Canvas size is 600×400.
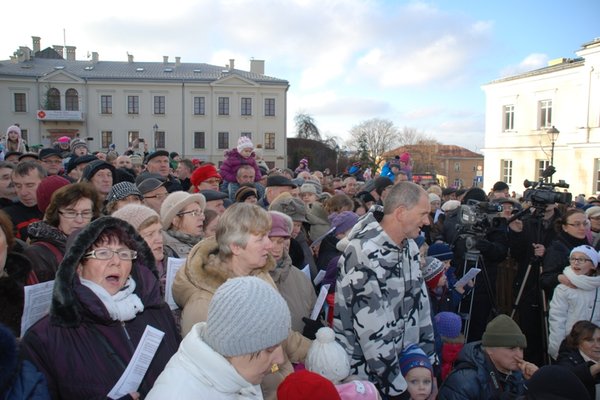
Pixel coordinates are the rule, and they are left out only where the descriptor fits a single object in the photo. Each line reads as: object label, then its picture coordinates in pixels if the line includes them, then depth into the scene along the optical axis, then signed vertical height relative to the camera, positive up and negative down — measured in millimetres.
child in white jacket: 5148 -1399
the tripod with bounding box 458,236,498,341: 5602 -1232
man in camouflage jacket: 3230 -866
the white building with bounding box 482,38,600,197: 28812 +3265
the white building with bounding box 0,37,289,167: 46625 +6188
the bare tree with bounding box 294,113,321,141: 52625 +4575
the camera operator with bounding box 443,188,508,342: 5789 -1222
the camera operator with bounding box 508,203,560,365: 6277 -1330
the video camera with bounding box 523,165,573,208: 6145 -320
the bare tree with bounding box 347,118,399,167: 57344 +4268
